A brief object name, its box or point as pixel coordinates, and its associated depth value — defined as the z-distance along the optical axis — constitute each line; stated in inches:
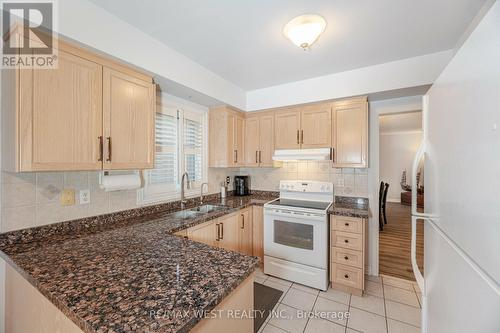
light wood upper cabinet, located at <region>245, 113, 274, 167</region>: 119.6
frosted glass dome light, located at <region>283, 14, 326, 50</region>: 59.5
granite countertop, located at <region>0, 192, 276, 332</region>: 27.2
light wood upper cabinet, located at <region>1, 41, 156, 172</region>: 47.0
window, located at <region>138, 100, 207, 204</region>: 92.2
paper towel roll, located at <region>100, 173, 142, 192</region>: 67.7
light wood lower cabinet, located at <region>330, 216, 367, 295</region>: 88.0
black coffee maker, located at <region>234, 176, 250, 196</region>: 134.1
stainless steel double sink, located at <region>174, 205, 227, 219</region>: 86.5
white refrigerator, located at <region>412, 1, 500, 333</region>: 22.4
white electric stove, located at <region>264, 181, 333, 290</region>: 91.4
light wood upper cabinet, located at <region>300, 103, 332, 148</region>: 104.1
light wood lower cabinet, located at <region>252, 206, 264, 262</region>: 111.3
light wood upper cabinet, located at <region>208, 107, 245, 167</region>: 114.5
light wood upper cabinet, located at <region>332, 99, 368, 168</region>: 96.5
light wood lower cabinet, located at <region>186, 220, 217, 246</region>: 77.4
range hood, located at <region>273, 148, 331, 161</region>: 101.7
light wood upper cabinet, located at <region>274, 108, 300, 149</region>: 112.0
